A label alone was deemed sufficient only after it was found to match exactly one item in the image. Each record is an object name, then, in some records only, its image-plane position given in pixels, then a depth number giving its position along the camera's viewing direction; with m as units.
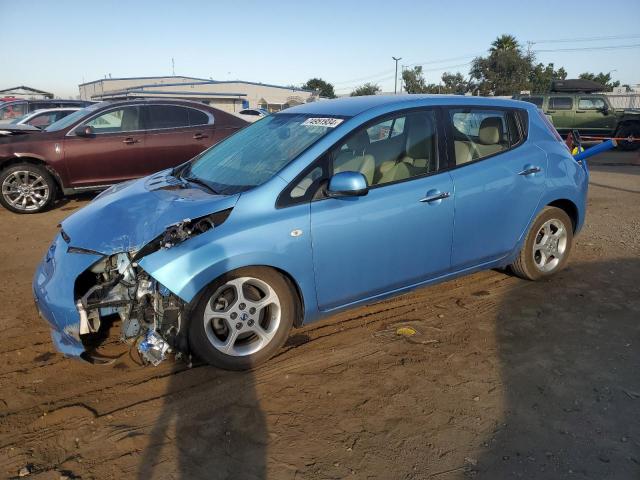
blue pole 5.81
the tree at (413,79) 68.21
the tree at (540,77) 61.45
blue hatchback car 3.09
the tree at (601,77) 74.65
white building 47.34
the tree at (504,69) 57.06
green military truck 17.89
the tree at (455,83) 62.22
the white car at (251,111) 24.10
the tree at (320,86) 93.19
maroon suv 7.64
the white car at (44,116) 11.23
